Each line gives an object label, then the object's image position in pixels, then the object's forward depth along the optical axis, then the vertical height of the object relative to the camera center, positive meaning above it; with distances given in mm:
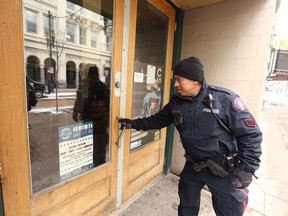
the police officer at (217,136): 1320 -380
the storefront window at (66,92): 1196 -101
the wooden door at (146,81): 1914 +40
